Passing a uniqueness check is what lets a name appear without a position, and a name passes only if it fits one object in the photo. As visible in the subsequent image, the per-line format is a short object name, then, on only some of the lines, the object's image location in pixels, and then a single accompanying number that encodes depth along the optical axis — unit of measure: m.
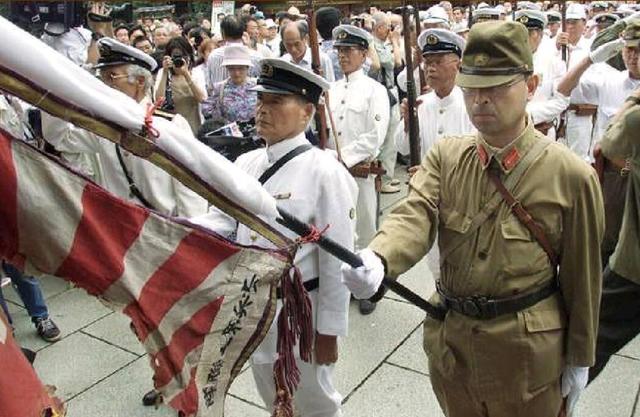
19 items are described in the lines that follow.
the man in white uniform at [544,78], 4.97
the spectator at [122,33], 8.72
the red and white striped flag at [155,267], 1.24
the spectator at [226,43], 6.77
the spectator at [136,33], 7.82
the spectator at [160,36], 8.84
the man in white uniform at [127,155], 3.59
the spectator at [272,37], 10.41
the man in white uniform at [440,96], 3.95
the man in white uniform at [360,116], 5.02
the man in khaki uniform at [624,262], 2.72
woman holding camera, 6.30
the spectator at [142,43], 7.64
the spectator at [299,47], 6.25
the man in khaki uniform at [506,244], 2.10
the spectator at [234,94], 5.56
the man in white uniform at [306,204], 2.56
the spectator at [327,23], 7.77
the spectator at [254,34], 8.95
